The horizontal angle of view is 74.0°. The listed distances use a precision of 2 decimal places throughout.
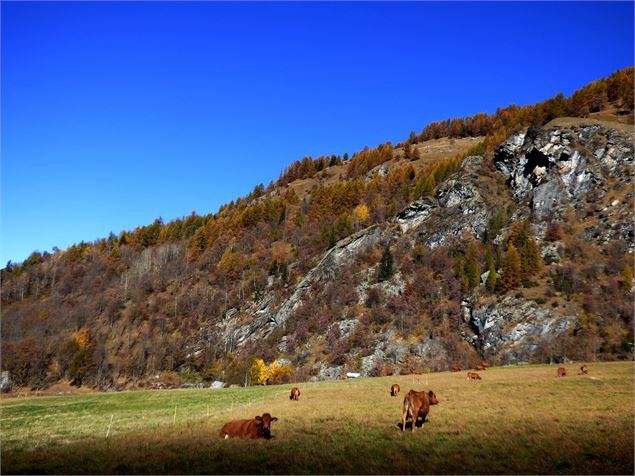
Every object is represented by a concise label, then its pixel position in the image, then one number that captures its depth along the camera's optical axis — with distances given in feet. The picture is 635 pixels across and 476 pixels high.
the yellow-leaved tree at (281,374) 306.18
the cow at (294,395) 117.40
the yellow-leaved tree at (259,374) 303.07
